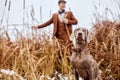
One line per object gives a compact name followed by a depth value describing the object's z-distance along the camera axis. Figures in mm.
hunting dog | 2817
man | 4996
